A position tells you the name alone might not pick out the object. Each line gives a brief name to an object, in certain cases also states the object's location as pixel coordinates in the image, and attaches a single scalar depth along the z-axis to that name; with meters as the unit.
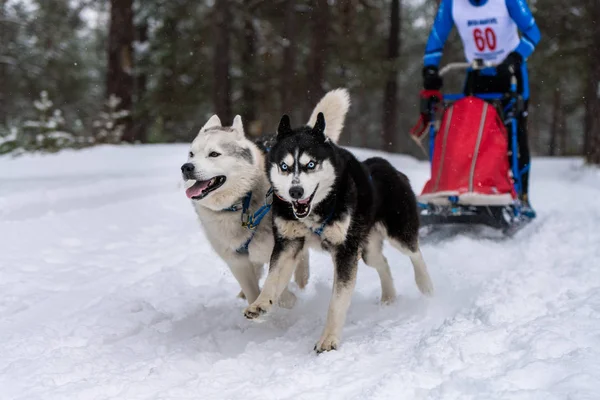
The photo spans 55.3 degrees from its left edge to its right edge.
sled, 5.11
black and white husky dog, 3.01
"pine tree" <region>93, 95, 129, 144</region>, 11.30
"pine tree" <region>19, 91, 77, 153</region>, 10.26
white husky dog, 3.33
